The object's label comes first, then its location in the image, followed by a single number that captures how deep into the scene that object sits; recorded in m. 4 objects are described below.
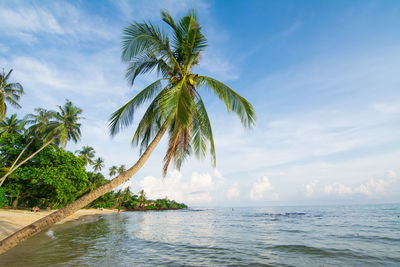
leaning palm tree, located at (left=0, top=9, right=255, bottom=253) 5.26
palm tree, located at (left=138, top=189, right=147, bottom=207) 74.31
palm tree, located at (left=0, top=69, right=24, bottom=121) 20.30
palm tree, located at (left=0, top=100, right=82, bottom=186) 24.91
